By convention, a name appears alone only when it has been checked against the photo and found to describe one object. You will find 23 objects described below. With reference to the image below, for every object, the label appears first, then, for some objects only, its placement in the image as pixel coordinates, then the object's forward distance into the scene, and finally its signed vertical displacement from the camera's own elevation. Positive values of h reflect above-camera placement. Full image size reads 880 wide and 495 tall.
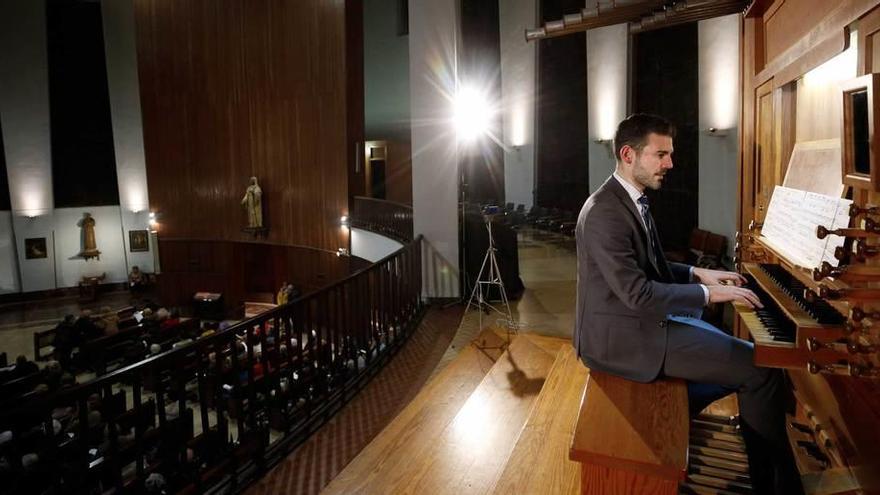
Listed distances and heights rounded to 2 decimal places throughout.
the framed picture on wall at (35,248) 17.27 -1.18
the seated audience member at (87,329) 10.80 -2.39
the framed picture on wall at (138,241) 18.70 -1.10
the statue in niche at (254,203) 14.54 +0.09
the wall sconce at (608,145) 10.66 +1.05
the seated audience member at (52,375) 7.56 -2.40
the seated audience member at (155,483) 4.78 -2.50
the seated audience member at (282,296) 13.17 -2.25
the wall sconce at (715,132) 7.64 +0.90
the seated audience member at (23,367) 8.32 -2.43
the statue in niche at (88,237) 18.02 -0.91
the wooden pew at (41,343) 11.59 -2.89
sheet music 2.09 -0.13
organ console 1.73 -0.39
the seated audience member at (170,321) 11.18 -2.44
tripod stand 5.90 -1.10
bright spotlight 7.44 +1.23
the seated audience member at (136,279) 17.92 -2.34
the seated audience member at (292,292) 13.02 -2.13
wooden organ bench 1.96 -0.93
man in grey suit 2.17 -0.53
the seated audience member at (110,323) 11.00 -2.36
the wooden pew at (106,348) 9.96 -2.63
